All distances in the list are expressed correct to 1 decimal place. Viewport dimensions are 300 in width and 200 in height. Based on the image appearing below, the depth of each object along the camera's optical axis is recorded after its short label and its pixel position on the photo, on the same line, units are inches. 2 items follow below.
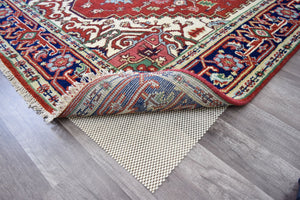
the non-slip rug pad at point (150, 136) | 29.5
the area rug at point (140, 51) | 35.1
